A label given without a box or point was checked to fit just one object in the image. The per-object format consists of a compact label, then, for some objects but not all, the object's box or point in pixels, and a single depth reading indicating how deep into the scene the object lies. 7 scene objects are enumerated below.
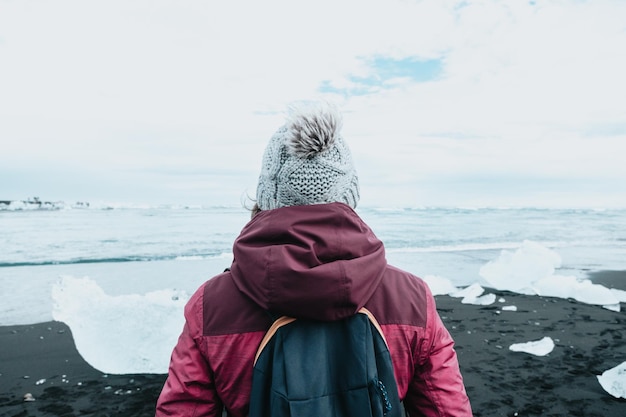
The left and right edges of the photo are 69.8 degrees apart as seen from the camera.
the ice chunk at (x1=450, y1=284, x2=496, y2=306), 7.10
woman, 1.19
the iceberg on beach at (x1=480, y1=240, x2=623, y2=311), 7.09
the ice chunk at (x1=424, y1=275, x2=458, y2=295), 7.97
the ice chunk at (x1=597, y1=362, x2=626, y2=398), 3.71
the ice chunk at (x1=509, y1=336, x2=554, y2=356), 4.79
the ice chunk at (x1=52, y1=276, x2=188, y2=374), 4.48
